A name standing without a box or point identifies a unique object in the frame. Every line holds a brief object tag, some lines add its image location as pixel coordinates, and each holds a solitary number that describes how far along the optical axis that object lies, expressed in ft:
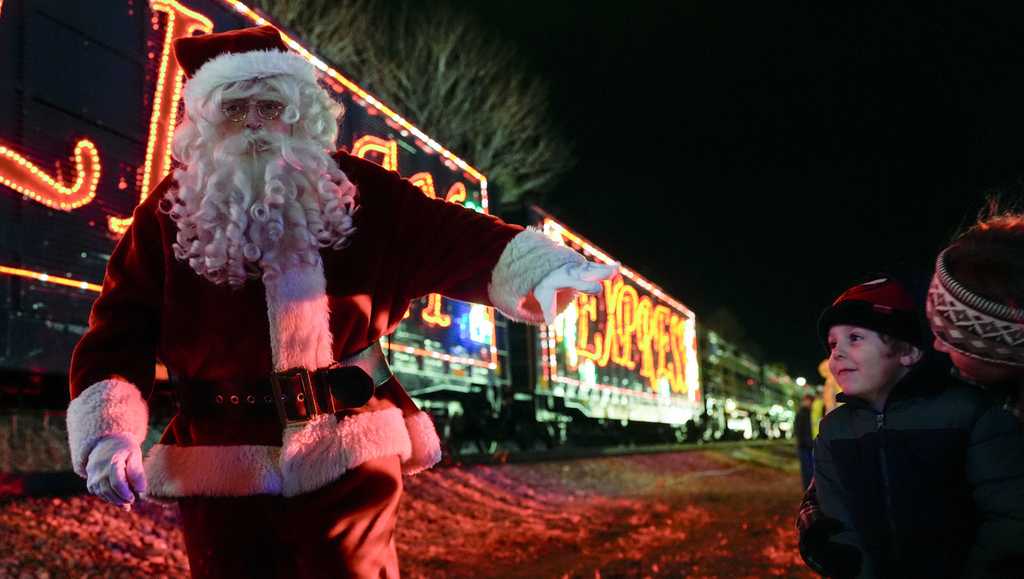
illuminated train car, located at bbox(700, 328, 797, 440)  134.31
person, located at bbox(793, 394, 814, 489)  30.73
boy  7.96
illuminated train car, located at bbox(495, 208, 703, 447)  55.01
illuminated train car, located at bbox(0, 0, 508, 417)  19.61
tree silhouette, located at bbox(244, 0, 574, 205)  88.94
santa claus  7.39
